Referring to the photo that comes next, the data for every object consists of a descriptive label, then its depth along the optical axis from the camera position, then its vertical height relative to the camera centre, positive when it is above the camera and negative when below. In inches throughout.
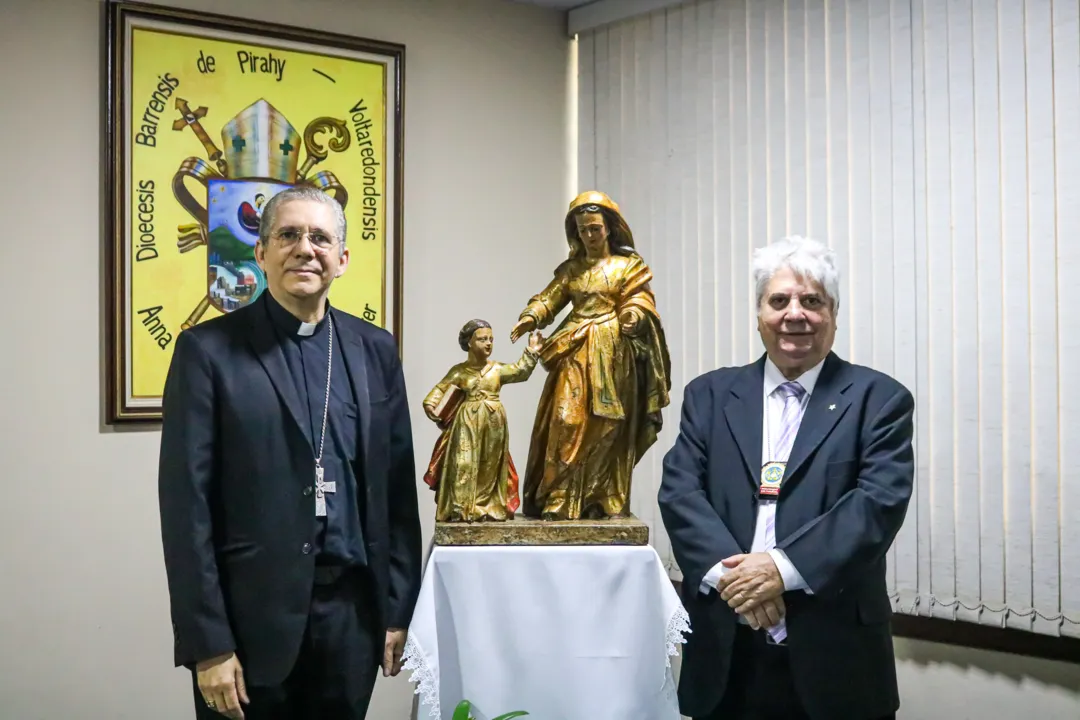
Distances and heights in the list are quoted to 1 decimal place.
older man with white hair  87.3 -13.2
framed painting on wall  139.5 +25.2
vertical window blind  119.3 +15.4
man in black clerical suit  81.7 -10.9
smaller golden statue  104.3 -7.9
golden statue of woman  106.8 -2.8
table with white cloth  99.9 -25.1
